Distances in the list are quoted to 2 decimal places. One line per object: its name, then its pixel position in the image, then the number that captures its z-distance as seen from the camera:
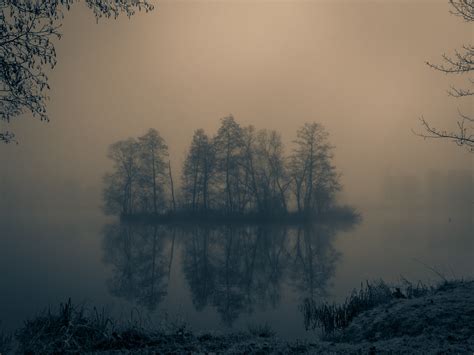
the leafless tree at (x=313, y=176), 50.41
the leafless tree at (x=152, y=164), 52.47
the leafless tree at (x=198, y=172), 50.06
